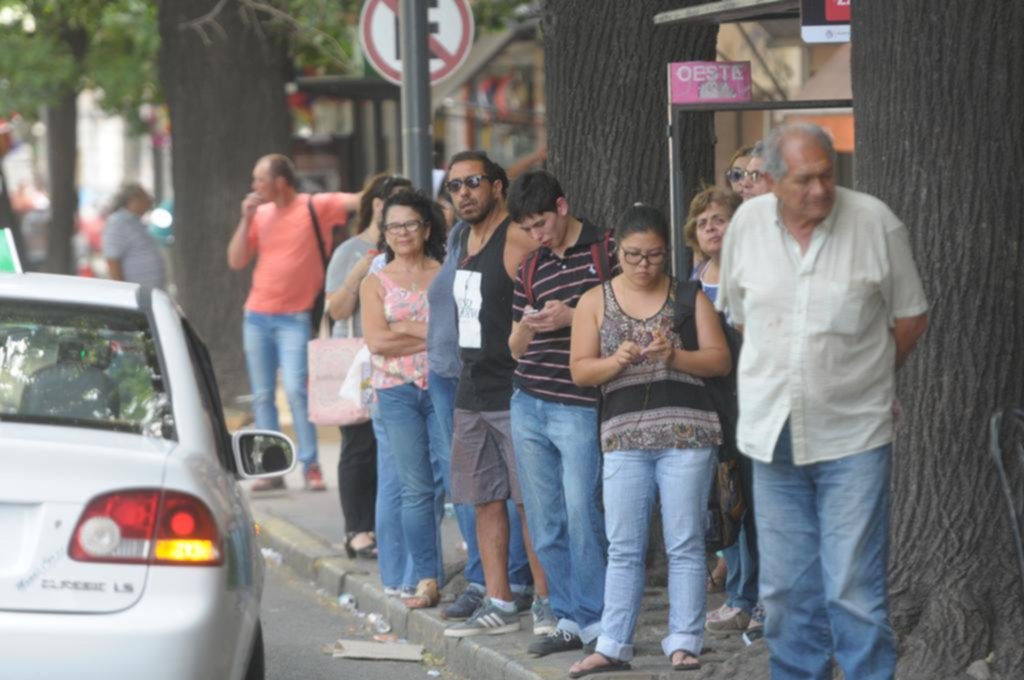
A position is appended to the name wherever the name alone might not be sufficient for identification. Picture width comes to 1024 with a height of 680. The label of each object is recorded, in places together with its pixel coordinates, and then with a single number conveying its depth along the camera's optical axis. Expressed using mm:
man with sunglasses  15883
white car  9953
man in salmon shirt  25484
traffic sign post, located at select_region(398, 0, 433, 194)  21828
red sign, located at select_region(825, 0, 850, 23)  15539
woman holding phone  13883
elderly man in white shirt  11125
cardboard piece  17031
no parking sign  22656
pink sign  16344
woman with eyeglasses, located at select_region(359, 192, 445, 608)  17609
